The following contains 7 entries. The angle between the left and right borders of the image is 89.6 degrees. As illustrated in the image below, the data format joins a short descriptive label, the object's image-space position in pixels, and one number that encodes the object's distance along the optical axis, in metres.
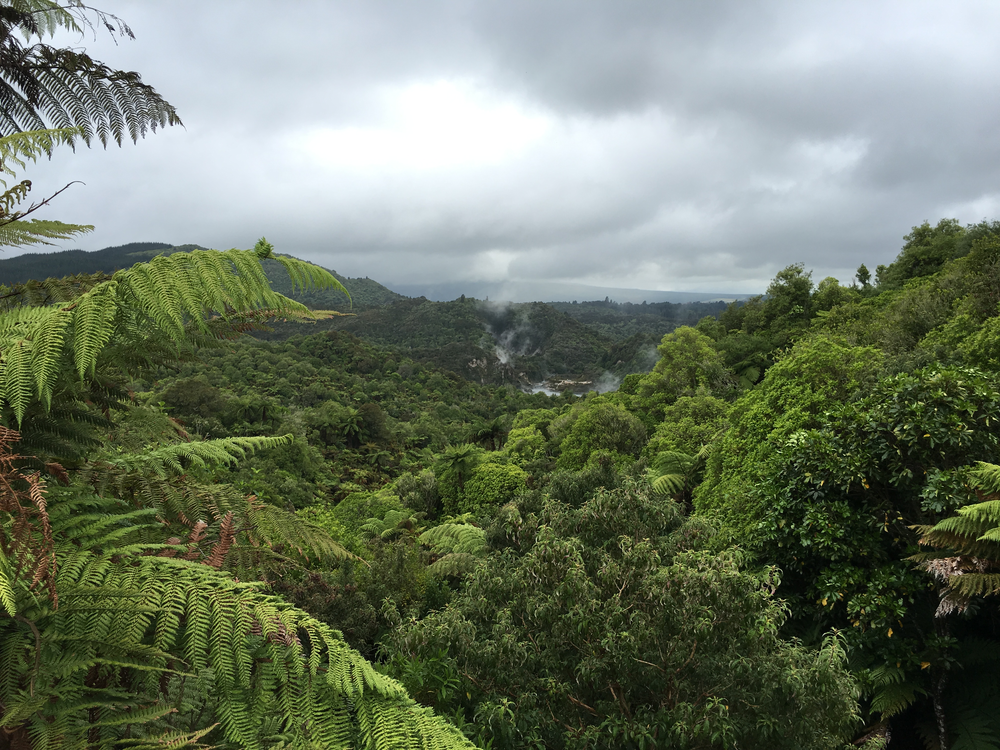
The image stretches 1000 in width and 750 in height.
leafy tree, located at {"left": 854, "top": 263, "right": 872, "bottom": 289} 40.25
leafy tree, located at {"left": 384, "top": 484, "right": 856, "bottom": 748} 3.59
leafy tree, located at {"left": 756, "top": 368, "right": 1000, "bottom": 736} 5.59
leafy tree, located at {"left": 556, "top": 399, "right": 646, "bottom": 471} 18.08
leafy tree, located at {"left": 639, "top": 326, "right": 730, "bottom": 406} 23.50
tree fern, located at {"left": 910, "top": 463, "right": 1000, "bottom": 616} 4.51
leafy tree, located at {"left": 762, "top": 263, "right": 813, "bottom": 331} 31.78
